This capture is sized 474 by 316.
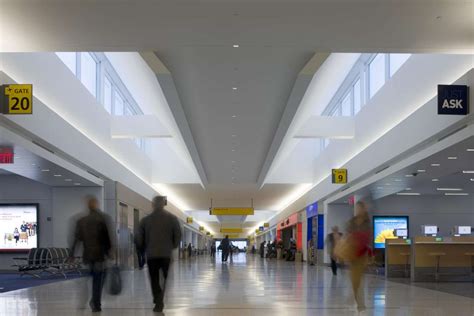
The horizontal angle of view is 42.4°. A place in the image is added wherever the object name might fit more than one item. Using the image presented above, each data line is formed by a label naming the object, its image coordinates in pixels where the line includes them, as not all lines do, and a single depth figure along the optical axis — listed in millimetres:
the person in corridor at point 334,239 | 17478
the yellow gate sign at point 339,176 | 22297
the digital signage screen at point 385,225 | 25906
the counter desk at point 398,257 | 18906
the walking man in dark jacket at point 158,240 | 8172
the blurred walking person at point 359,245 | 8539
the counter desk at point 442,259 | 17172
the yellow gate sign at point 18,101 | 11180
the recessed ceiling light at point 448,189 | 23094
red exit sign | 13448
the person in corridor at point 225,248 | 34531
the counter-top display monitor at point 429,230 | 19031
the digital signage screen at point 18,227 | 21312
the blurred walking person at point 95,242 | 8164
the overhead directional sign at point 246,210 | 49556
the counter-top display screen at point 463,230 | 19359
